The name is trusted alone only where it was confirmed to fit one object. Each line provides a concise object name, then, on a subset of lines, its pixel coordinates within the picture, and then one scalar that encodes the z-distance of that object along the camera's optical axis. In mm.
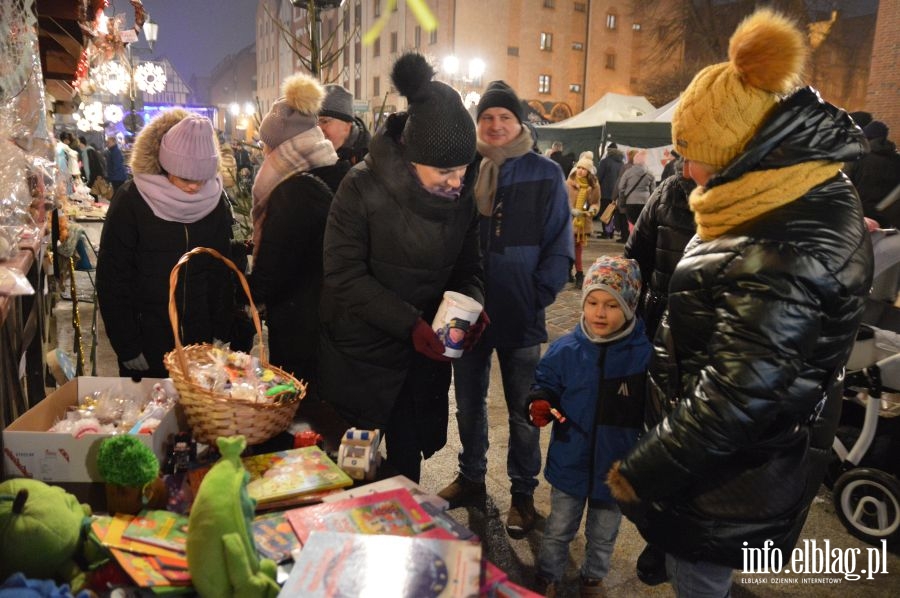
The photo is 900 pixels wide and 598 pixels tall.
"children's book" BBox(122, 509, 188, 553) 1488
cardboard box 1685
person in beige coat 10297
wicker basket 1932
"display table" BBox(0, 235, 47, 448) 2186
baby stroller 3500
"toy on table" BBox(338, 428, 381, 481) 1919
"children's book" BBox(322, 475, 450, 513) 1743
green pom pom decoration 1599
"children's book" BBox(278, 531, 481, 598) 1258
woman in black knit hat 2383
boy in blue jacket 2703
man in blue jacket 3395
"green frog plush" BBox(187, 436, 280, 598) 1296
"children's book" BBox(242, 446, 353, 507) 1742
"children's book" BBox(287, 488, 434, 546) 1588
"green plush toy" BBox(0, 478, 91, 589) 1322
